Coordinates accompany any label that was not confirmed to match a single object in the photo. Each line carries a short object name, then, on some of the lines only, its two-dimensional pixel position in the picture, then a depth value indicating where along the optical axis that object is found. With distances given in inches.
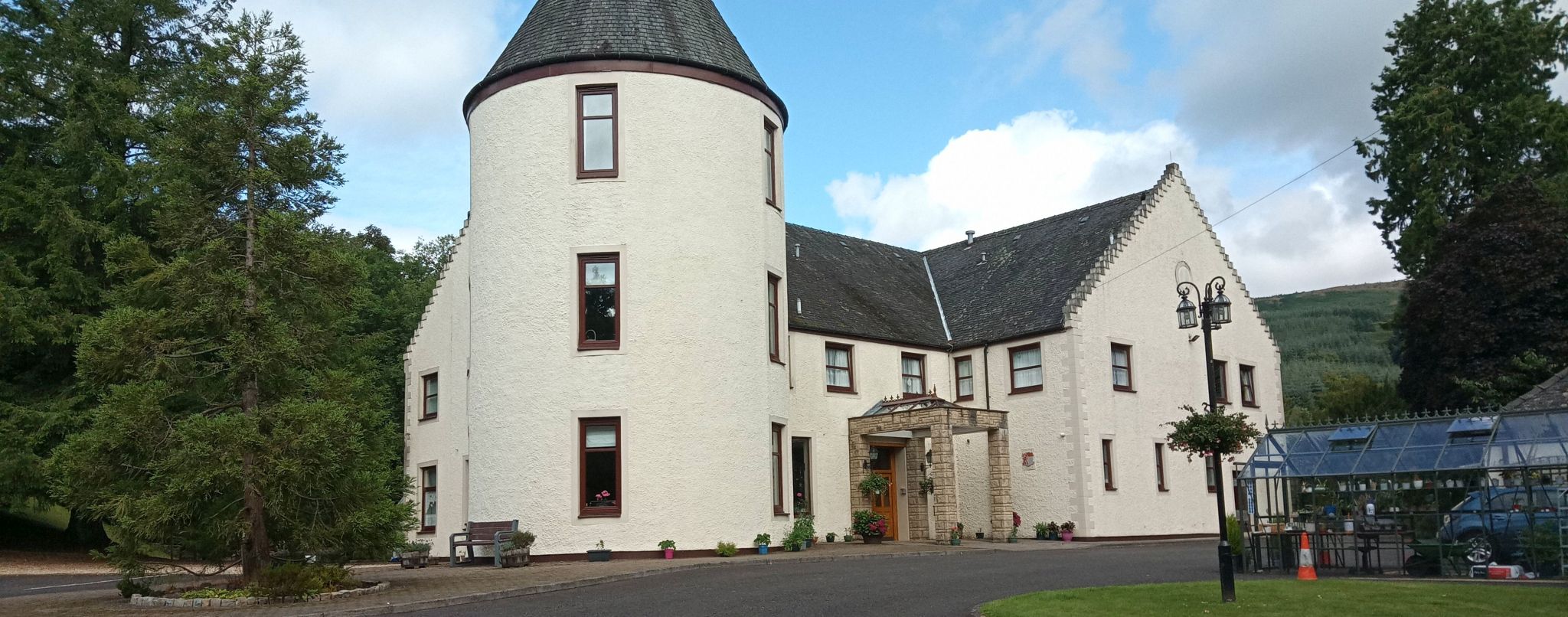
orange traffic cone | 665.0
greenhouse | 655.8
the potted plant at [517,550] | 844.6
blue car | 646.5
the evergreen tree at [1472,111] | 1486.2
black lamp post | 531.5
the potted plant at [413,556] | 900.9
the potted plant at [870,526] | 1086.4
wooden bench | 877.2
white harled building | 896.3
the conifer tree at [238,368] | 612.4
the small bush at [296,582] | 601.6
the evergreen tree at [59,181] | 1056.8
